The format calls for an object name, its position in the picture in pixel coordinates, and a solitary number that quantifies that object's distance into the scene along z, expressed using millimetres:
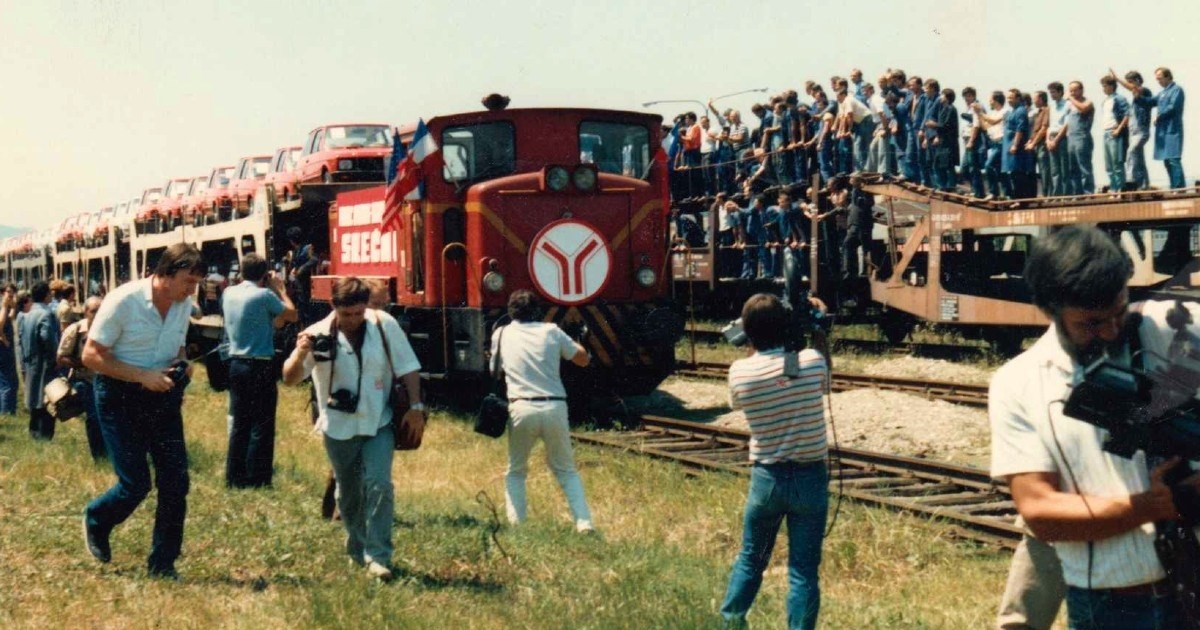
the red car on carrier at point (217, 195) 24562
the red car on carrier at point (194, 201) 25156
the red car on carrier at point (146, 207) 28333
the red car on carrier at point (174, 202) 26641
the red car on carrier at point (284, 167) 25966
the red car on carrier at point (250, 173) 28381
